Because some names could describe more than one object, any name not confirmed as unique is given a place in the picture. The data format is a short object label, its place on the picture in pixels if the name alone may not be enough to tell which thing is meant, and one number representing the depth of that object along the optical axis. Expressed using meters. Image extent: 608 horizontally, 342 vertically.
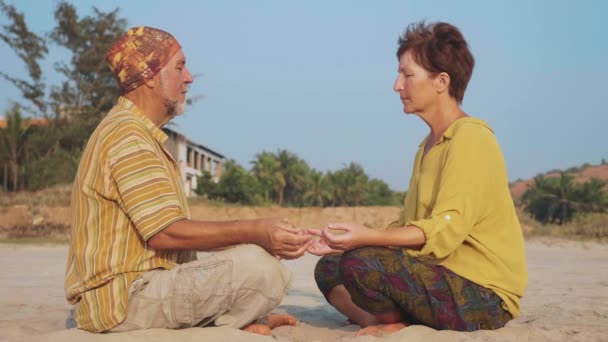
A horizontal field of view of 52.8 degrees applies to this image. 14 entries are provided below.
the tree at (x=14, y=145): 26.23
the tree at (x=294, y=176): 54.22
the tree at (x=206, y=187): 41.91
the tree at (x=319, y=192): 52.78
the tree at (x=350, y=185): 52.56
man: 2.81
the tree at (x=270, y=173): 52.38
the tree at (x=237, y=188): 40.34
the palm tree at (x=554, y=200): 30.67
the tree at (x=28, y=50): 33.06
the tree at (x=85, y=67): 34.41
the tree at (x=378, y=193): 54.22
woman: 2.99
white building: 41.94
